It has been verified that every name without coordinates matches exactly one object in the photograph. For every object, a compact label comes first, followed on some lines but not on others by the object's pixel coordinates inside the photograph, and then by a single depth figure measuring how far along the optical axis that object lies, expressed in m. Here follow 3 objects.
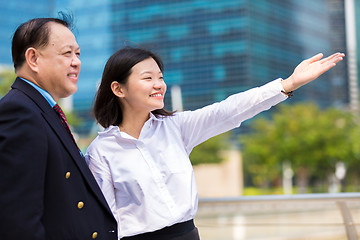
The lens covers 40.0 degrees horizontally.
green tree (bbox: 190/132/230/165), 30.27
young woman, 1.78
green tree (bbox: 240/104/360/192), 29.61
